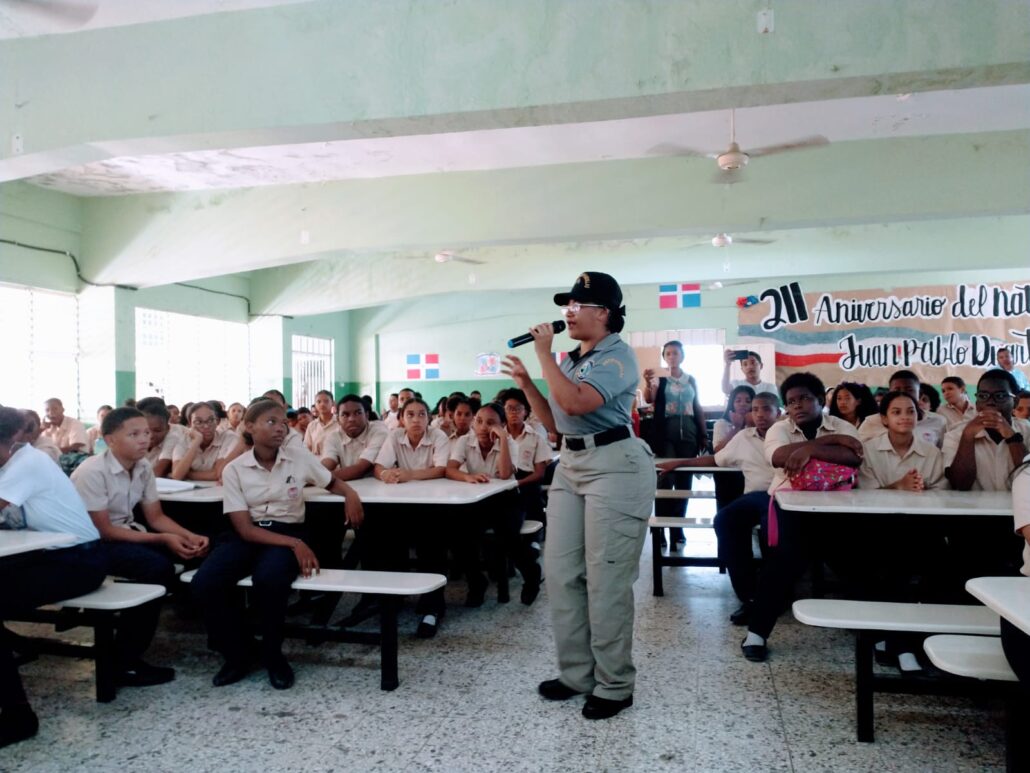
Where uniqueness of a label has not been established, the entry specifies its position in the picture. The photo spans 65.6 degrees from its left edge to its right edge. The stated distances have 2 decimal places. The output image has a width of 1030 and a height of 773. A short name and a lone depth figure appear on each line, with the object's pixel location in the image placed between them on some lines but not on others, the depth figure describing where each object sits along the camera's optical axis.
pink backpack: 3.45
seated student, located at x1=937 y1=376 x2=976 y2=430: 6.70
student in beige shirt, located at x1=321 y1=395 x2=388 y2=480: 4.60
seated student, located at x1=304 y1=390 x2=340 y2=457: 6.21
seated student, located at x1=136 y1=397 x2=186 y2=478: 4.49
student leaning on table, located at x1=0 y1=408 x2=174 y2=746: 2.64
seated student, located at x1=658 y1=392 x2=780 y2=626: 3.90
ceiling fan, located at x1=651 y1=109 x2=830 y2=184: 5.30
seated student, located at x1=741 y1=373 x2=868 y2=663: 3.22
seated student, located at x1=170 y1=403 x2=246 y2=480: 4.54
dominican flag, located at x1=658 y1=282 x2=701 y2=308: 13.68
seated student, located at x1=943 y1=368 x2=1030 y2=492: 3.51
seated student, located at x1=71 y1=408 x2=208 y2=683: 3.32
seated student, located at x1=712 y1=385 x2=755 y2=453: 5.00
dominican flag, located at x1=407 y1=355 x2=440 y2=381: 15.67
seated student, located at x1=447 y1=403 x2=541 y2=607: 4.06
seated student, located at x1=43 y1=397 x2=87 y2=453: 7.21
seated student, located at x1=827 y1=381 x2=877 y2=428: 5.02
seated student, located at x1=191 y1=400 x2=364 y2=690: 3.11
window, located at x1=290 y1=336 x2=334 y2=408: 13.62
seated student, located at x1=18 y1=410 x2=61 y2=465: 3.75
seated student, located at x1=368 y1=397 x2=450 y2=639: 3.75
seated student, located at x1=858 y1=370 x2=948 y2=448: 4.93
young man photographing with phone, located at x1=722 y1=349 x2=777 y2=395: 6.20
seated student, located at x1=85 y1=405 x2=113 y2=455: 7.61
